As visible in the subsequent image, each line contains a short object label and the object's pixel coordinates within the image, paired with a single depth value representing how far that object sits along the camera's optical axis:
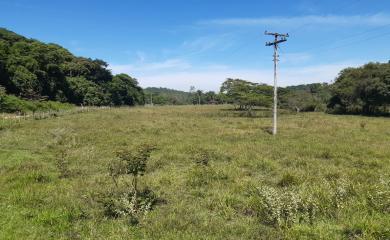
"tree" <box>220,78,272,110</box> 60.81
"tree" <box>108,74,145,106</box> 108.19
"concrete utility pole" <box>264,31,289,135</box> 30.56
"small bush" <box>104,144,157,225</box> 9.25
